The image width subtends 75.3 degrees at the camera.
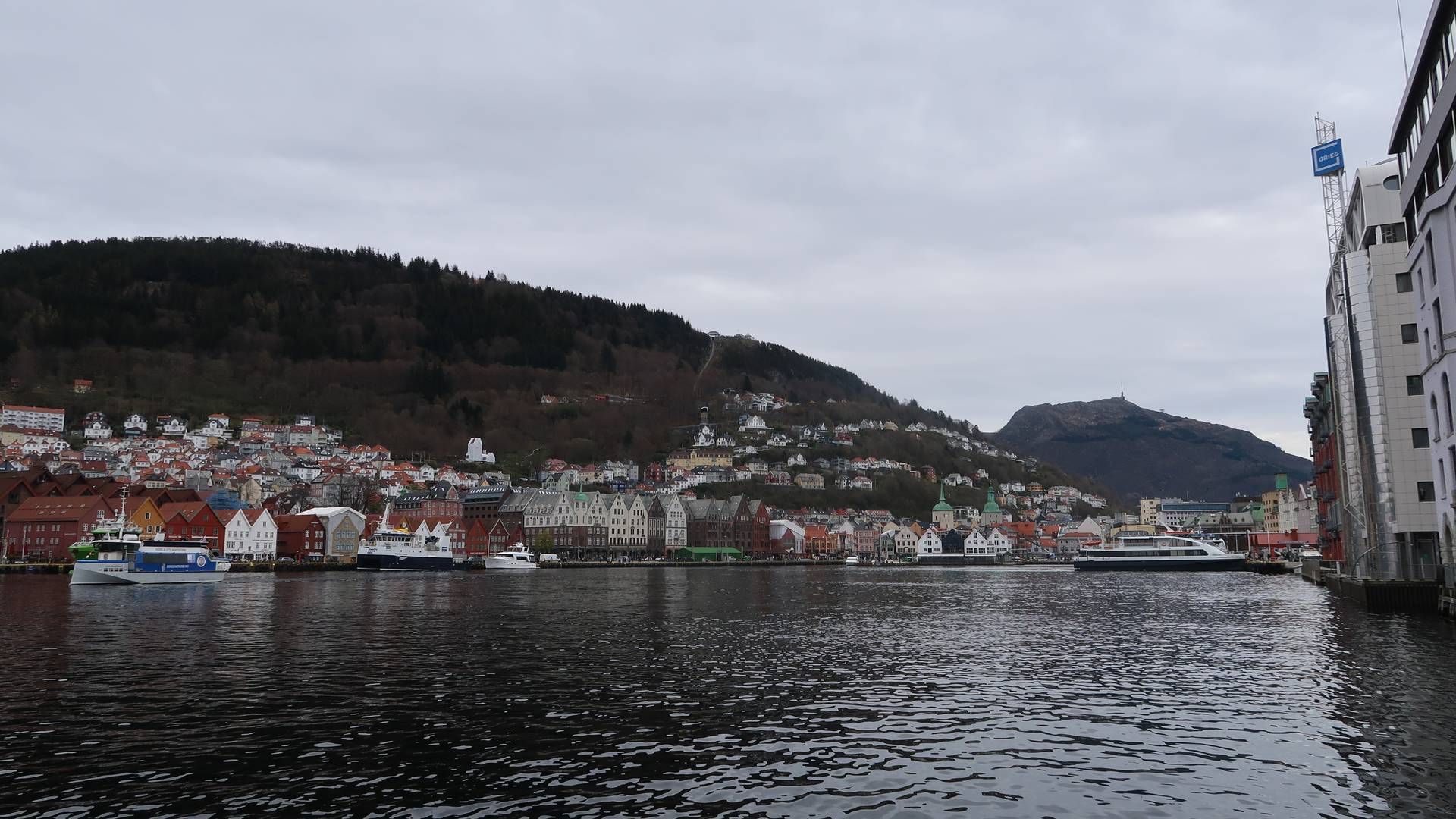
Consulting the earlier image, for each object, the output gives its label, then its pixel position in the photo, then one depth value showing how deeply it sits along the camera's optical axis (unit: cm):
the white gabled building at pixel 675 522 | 19438
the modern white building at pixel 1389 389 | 4950
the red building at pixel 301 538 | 13862
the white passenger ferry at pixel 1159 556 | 13038
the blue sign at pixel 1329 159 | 7006
